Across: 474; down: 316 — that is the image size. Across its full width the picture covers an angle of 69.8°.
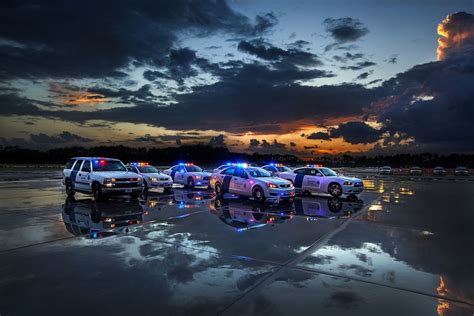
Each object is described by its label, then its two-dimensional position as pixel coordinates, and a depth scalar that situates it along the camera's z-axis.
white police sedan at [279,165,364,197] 16.95
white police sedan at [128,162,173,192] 19.09
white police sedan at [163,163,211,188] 21.67
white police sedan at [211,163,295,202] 14.53
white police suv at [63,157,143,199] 14.28
